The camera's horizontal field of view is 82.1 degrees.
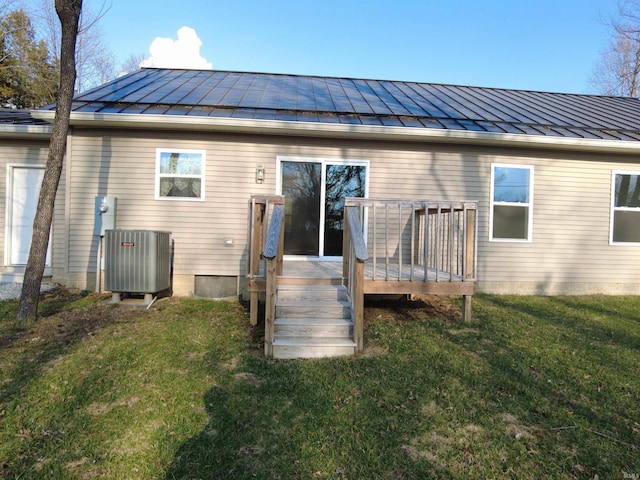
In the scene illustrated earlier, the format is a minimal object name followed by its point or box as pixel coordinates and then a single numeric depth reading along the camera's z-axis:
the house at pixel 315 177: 6.14
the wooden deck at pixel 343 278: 3.66
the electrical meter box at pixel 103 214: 5.96
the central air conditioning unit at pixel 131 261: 5.24
